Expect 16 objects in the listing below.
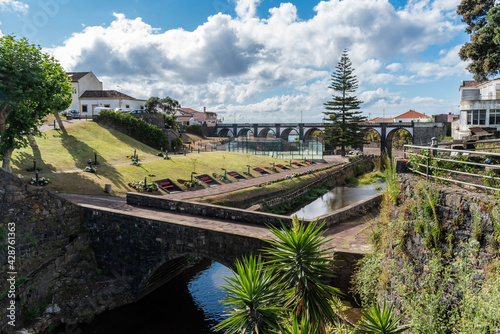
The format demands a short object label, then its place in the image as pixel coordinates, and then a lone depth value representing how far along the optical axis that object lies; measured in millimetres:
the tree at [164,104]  60688
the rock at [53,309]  11377
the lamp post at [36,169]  18655
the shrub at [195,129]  67675
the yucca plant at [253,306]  5207
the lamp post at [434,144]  7166
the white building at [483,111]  30250
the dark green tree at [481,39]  18438
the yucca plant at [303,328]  4824
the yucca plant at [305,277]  5266
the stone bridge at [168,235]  10617
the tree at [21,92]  16031
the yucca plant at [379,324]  4895
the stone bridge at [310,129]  62497
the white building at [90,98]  55812
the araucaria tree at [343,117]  49281
